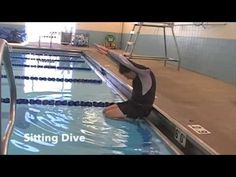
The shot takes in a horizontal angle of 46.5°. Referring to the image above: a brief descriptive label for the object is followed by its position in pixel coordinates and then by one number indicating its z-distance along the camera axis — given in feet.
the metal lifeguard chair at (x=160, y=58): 16.00
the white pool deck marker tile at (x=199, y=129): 5.62
